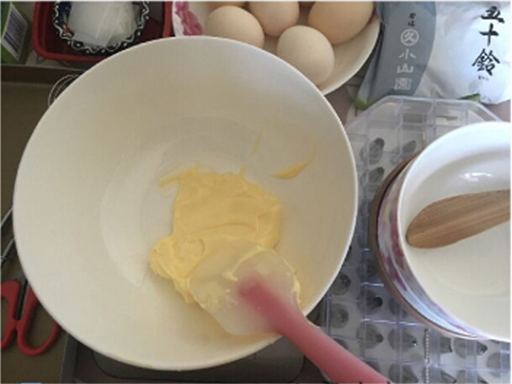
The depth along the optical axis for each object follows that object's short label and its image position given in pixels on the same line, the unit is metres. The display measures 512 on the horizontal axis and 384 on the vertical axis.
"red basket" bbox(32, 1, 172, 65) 0.66
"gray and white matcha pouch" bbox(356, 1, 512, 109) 0.63
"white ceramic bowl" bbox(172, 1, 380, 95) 0.65
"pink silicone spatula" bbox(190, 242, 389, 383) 0.40
